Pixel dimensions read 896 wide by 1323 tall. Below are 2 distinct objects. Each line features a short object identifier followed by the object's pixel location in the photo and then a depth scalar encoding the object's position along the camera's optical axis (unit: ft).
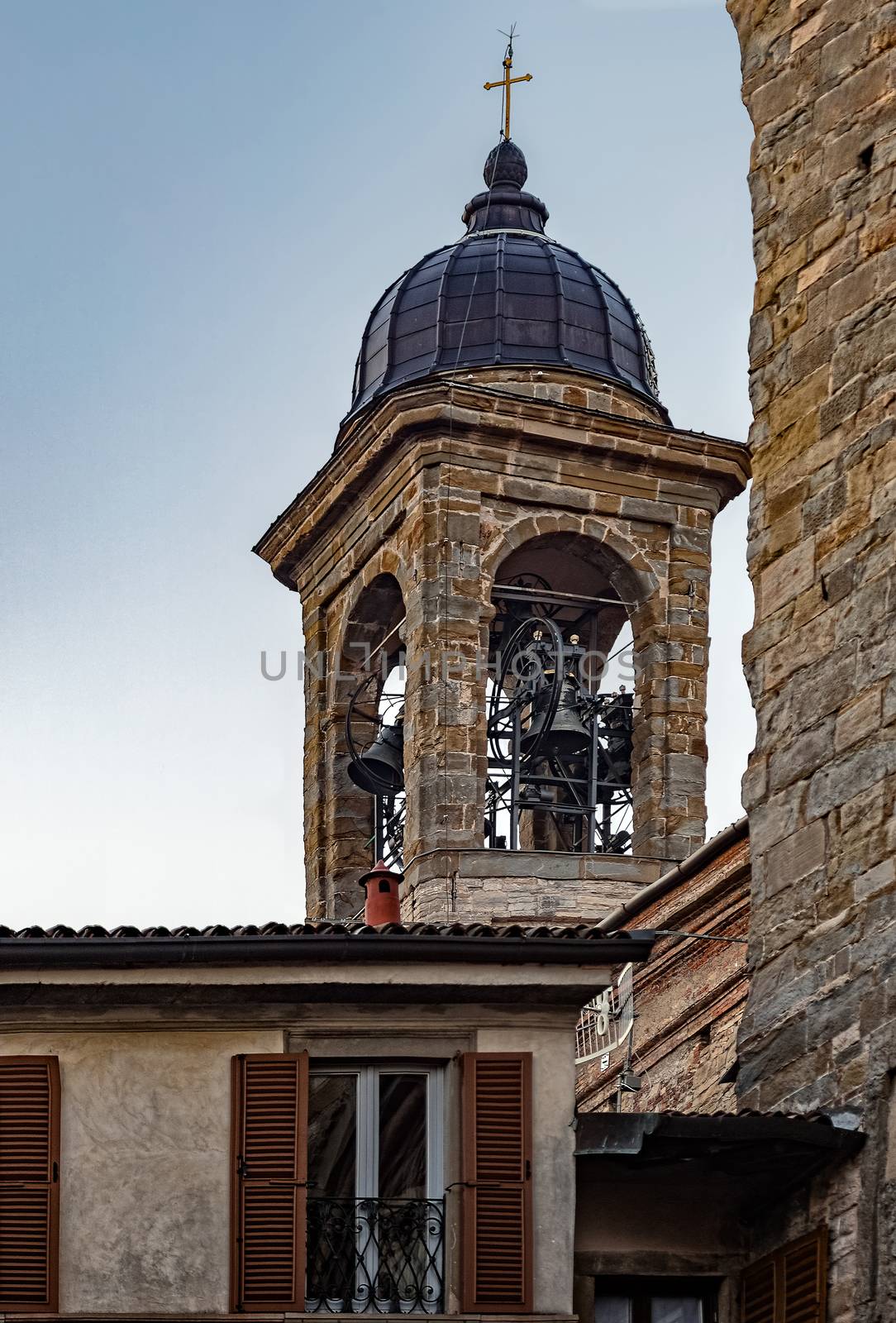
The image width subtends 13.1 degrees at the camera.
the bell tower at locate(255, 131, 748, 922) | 116.26
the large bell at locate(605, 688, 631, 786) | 119.24
